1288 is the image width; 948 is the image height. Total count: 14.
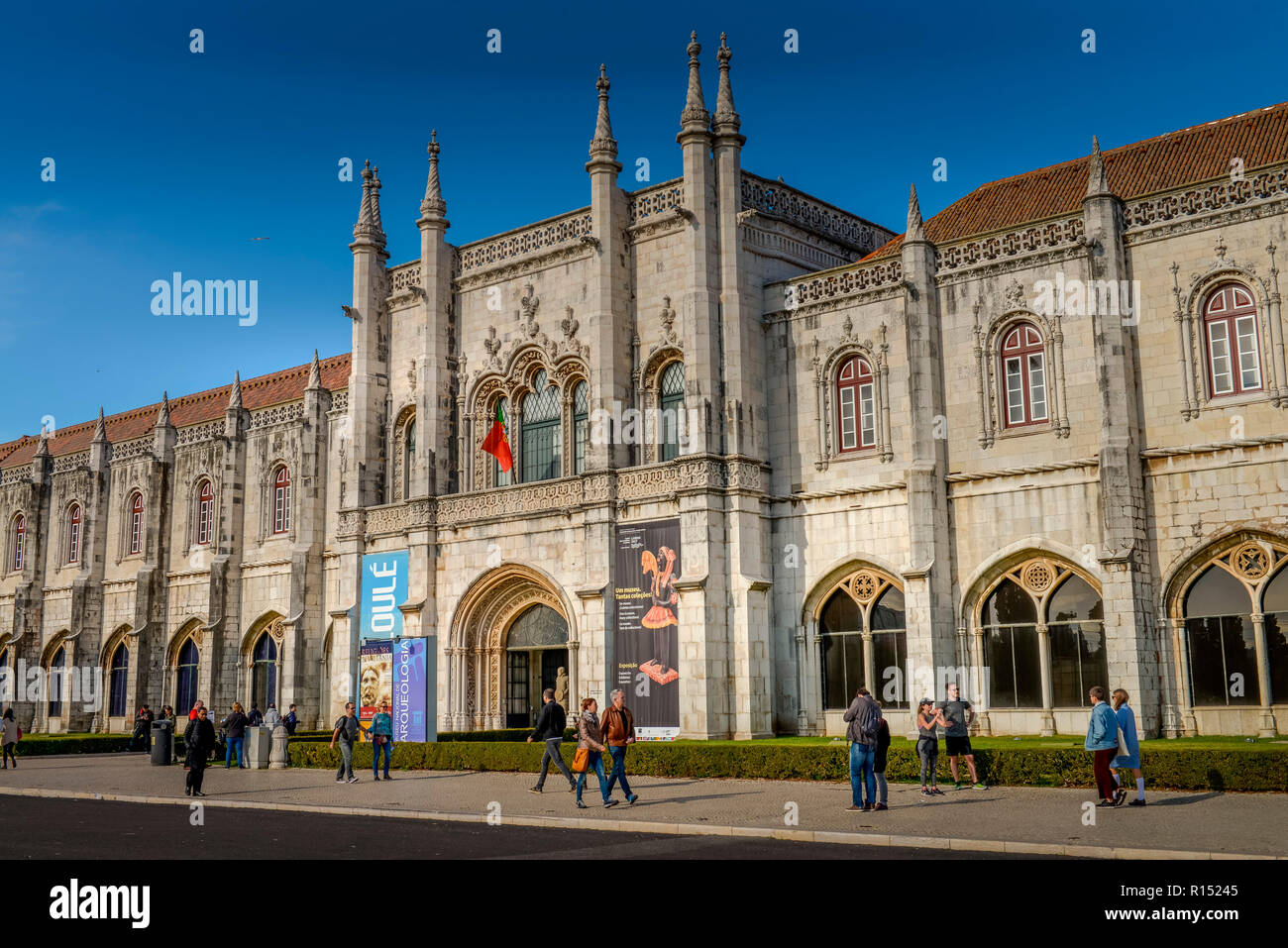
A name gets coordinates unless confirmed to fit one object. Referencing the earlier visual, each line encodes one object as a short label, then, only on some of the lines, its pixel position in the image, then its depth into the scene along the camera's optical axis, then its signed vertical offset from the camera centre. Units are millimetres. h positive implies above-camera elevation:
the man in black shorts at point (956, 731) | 21000 -913
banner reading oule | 36125 +2846
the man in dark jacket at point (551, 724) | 21656 -646
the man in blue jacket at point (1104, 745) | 18234 -1041
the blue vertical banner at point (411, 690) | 32781 +21
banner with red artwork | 30156 +1403
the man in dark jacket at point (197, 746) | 23000 -904
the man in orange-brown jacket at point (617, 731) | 19781 -716
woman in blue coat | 18438 -1069
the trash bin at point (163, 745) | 33406 -1252
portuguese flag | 34688 +6634
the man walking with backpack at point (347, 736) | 25438 -872
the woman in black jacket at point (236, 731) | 31328 -893
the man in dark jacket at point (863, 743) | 18266 -924
